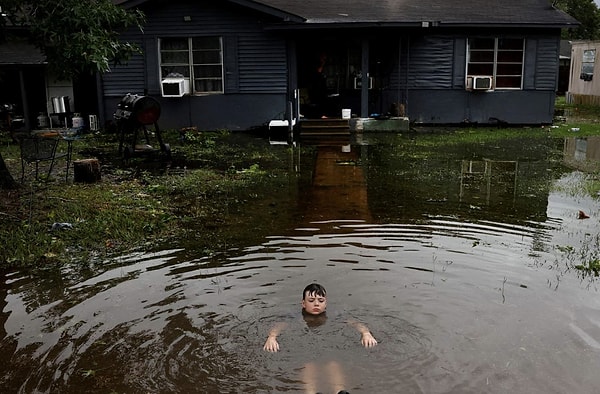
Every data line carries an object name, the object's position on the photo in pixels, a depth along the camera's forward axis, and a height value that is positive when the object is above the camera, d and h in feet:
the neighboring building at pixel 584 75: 94.22 +1.74
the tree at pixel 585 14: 154.81 +17.64
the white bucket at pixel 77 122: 62.44 -3.16
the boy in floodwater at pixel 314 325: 15.55 -6.80
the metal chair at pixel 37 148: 31.40 -2.91
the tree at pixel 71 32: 30.48 +2.88
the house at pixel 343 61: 60.95 +2.74
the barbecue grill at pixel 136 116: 42.88 -1.88
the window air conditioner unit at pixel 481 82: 63.21 +0.46
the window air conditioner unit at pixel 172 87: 60.34 +0.20
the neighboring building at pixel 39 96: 62.39 -0.60
